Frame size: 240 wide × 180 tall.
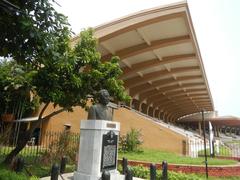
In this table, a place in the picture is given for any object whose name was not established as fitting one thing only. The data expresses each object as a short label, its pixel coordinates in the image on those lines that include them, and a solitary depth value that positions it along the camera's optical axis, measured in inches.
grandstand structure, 540.7
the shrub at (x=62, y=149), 330.8
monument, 200.1
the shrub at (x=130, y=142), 488.5
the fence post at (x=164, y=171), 256.8
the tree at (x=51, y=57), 138.1
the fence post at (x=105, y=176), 179.6
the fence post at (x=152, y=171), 244.9
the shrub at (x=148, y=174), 268.7
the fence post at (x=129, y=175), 210.0
